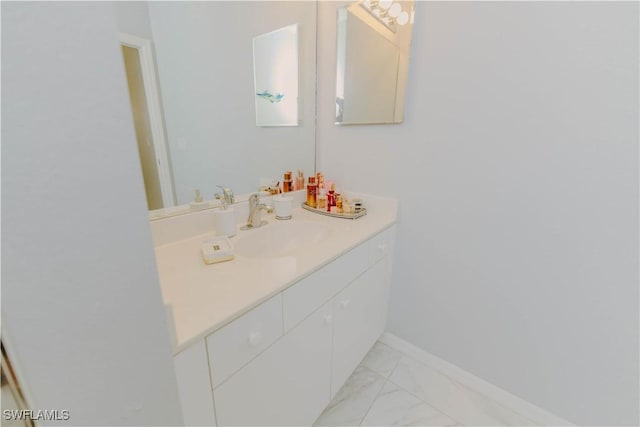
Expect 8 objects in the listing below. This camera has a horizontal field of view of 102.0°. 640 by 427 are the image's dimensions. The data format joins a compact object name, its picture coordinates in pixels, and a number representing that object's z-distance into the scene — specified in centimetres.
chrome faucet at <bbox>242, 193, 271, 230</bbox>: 117
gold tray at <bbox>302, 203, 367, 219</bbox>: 131
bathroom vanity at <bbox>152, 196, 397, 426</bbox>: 59
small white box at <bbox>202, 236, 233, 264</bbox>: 84
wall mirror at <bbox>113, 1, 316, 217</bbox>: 91
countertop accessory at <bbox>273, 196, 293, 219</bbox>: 129
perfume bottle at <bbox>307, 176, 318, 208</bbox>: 147
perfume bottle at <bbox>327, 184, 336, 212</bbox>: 140
